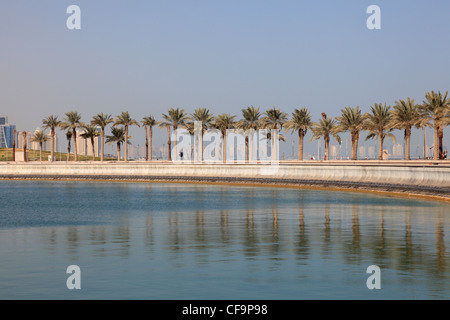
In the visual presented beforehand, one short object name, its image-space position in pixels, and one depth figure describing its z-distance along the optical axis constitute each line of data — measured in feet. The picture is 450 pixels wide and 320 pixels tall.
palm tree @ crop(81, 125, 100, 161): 448.45
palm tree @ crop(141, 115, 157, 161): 399.44
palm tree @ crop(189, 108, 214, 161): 366.43
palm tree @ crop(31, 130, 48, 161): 586.45
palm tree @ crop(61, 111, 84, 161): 421.18
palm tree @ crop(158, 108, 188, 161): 363.56
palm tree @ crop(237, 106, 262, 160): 349.61
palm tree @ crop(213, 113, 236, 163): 369.91
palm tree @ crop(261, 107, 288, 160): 342.03
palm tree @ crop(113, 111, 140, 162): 398.70
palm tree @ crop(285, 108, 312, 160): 336.08
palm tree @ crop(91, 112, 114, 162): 396.28
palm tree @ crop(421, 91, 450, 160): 248.32
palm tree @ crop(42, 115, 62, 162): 449.06
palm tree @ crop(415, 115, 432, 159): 255.04
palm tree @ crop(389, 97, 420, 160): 273.33
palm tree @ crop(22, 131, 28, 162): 429.79
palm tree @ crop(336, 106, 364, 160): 308.99
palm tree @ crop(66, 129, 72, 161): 495.12
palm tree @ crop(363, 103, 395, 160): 292.40
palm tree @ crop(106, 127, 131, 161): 456.86
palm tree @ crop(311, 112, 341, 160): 337.93
